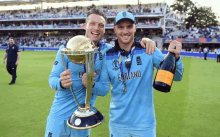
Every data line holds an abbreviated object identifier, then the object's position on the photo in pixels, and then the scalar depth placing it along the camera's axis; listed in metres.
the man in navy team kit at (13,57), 7.89
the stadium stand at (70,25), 34.94
